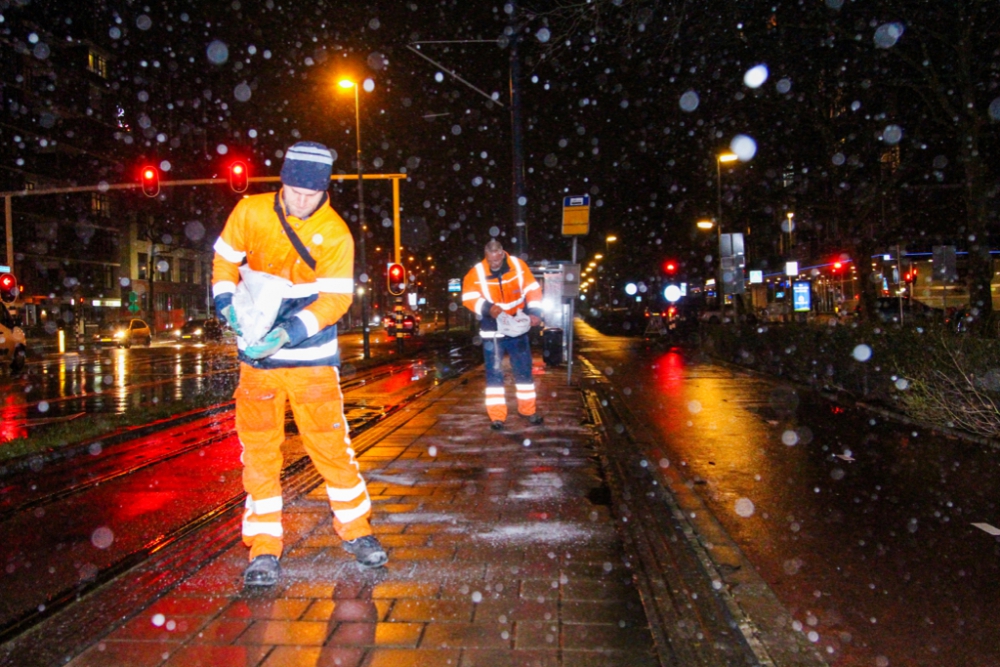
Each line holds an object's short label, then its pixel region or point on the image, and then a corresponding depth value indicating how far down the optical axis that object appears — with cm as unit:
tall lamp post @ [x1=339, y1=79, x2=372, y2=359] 2184
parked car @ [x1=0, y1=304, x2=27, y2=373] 2305
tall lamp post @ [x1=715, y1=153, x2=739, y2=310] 2158
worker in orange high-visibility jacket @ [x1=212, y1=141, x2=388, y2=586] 415
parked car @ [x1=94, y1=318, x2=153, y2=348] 4272
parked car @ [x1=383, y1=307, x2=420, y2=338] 2931
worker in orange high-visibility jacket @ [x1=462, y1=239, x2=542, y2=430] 884
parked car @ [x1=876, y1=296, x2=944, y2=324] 2805
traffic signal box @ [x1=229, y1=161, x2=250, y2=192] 2003
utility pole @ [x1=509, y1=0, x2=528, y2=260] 1402
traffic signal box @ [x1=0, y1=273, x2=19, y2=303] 2586
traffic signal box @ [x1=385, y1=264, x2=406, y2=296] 2394
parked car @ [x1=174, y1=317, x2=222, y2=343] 4606
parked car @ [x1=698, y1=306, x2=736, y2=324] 3638
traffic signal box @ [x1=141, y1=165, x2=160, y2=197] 2139
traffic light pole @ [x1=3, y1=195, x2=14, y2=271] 2714
